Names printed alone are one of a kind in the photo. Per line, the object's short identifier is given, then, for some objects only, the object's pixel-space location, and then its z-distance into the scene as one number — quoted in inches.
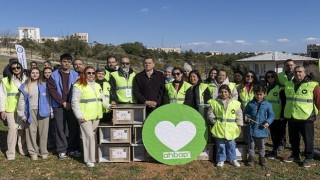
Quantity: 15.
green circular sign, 244.4
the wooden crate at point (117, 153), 250.5
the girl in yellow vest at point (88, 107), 236.2
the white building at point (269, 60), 1483.0
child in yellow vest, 236.7
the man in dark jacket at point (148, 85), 255.3
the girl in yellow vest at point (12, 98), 254.2
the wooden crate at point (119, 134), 246.7
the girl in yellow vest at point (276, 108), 258.2
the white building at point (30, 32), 5398.6
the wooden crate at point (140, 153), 254.3
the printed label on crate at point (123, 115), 246.1
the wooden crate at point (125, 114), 245.0
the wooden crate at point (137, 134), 250.1
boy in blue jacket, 239.3
